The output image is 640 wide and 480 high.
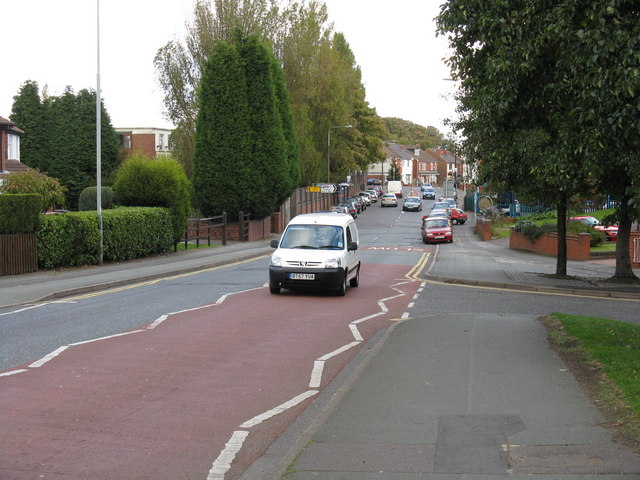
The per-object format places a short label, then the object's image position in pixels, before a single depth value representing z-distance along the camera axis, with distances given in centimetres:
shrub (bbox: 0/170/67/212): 3675
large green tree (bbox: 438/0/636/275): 1188
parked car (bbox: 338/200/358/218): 7462
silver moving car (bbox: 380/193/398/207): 9594
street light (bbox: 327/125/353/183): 6953
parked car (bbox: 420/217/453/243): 4612
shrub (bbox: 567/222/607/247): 3538
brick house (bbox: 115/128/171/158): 8719
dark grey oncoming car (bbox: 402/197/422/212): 8650
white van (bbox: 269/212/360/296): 1684
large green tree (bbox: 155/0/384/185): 4900
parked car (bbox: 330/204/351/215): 6424
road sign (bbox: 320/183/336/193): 6750
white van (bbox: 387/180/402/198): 12200
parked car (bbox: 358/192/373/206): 9501
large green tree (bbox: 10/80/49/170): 7506
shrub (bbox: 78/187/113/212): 4166
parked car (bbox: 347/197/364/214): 8376
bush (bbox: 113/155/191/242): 3044
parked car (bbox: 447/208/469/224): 6700
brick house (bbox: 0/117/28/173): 4141
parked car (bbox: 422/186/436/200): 11532
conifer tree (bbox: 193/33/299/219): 4281
